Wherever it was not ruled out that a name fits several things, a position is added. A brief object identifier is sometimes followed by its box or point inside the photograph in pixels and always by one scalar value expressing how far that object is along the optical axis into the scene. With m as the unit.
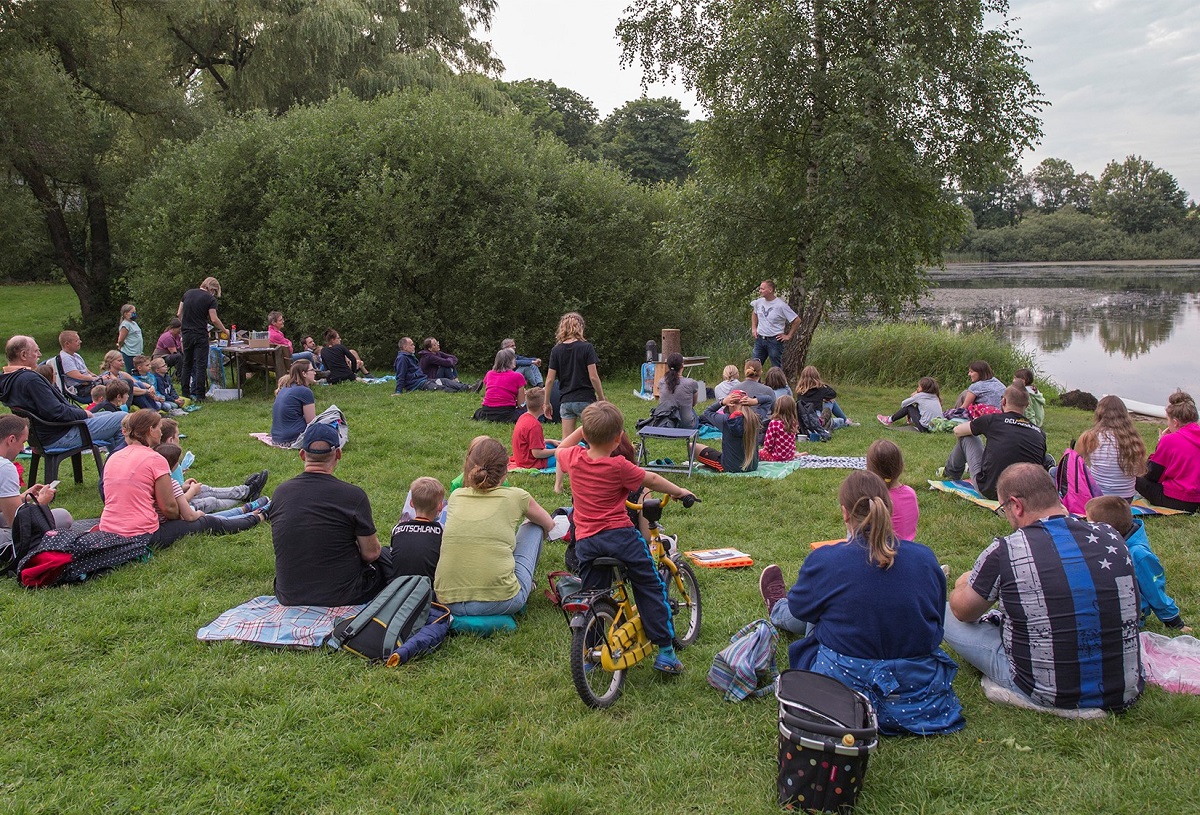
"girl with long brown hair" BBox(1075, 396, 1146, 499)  6.11
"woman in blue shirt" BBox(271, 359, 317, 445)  8.99
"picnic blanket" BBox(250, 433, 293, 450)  8.99
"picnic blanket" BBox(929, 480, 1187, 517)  6.64
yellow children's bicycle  3.61
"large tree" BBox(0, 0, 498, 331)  17.36
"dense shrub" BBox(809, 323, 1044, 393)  16.41
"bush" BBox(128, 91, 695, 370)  14.99
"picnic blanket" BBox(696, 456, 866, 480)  8.38
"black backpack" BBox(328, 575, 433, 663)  4.11
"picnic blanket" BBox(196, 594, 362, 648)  4.26
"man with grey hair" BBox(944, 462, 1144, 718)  3.37
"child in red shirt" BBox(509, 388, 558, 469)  8.30
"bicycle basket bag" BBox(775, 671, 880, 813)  2.86
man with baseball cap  4.40
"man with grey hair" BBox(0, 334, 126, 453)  6.98
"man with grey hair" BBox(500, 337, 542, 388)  12.59
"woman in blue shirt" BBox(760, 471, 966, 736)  3.33
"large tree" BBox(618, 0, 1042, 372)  12.81
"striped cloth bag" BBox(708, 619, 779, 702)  3.77
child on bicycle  3.89
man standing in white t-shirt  12.11
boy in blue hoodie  4.39
